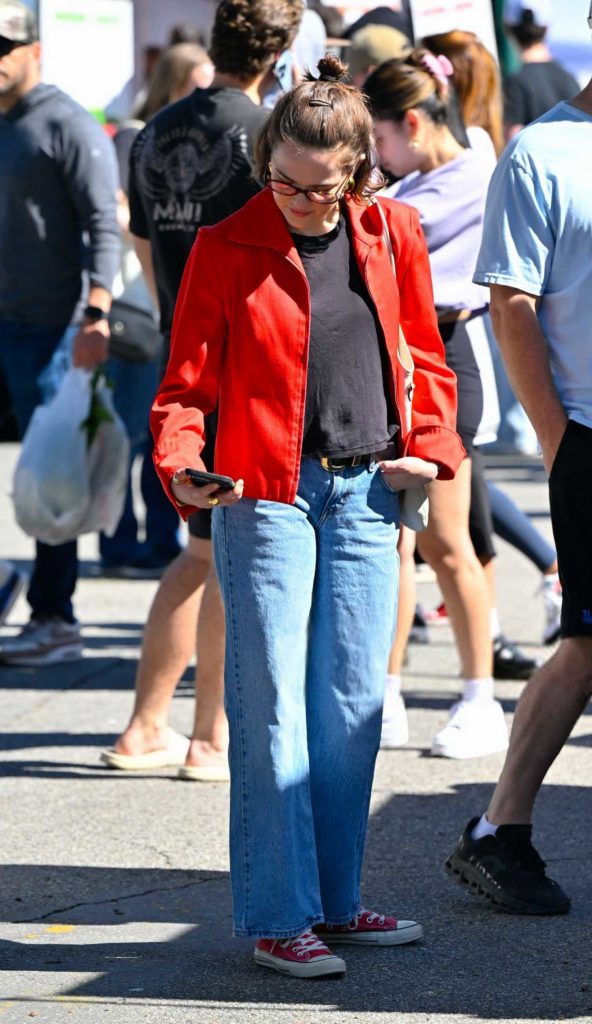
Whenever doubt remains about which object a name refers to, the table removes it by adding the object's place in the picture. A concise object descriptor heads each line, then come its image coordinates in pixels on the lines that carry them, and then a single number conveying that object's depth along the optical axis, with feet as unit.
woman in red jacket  23.63
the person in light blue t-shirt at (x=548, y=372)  25.66
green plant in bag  44.34
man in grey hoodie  44.01
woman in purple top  36.47
